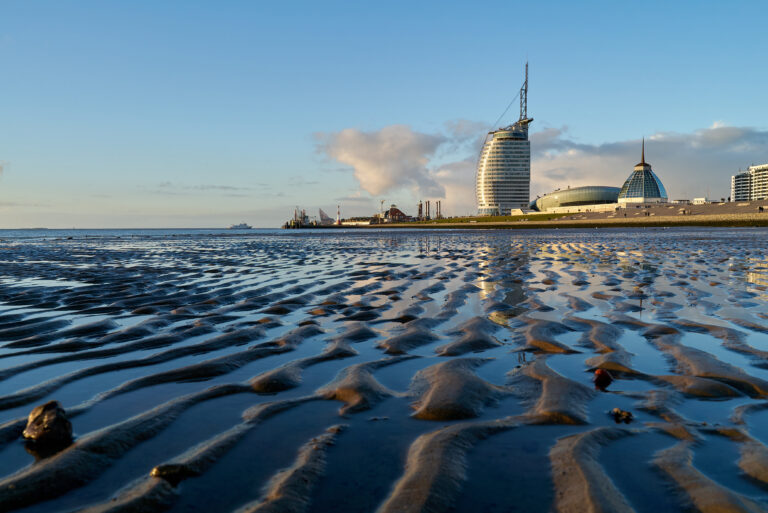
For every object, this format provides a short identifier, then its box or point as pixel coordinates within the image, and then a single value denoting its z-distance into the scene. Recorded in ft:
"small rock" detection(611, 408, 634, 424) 11.77
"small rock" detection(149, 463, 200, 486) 8.85
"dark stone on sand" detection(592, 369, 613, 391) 14.51
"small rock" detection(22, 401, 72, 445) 10.24
